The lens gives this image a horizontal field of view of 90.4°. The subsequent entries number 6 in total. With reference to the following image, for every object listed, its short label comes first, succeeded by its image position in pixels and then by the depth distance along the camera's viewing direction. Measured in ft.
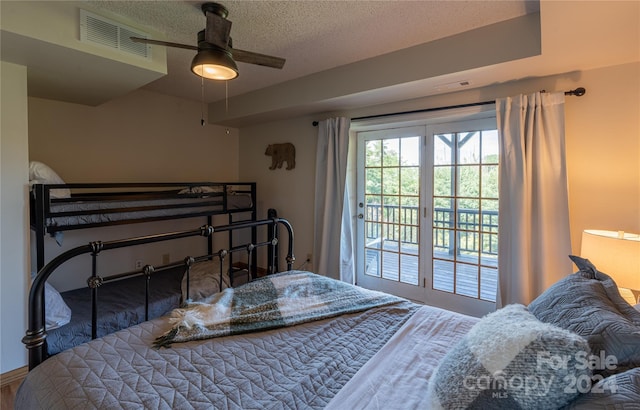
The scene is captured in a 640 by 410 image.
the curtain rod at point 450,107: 7.18
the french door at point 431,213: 9.14
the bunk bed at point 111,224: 6.89
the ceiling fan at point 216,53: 5.43
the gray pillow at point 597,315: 2.56
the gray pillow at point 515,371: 2.40
